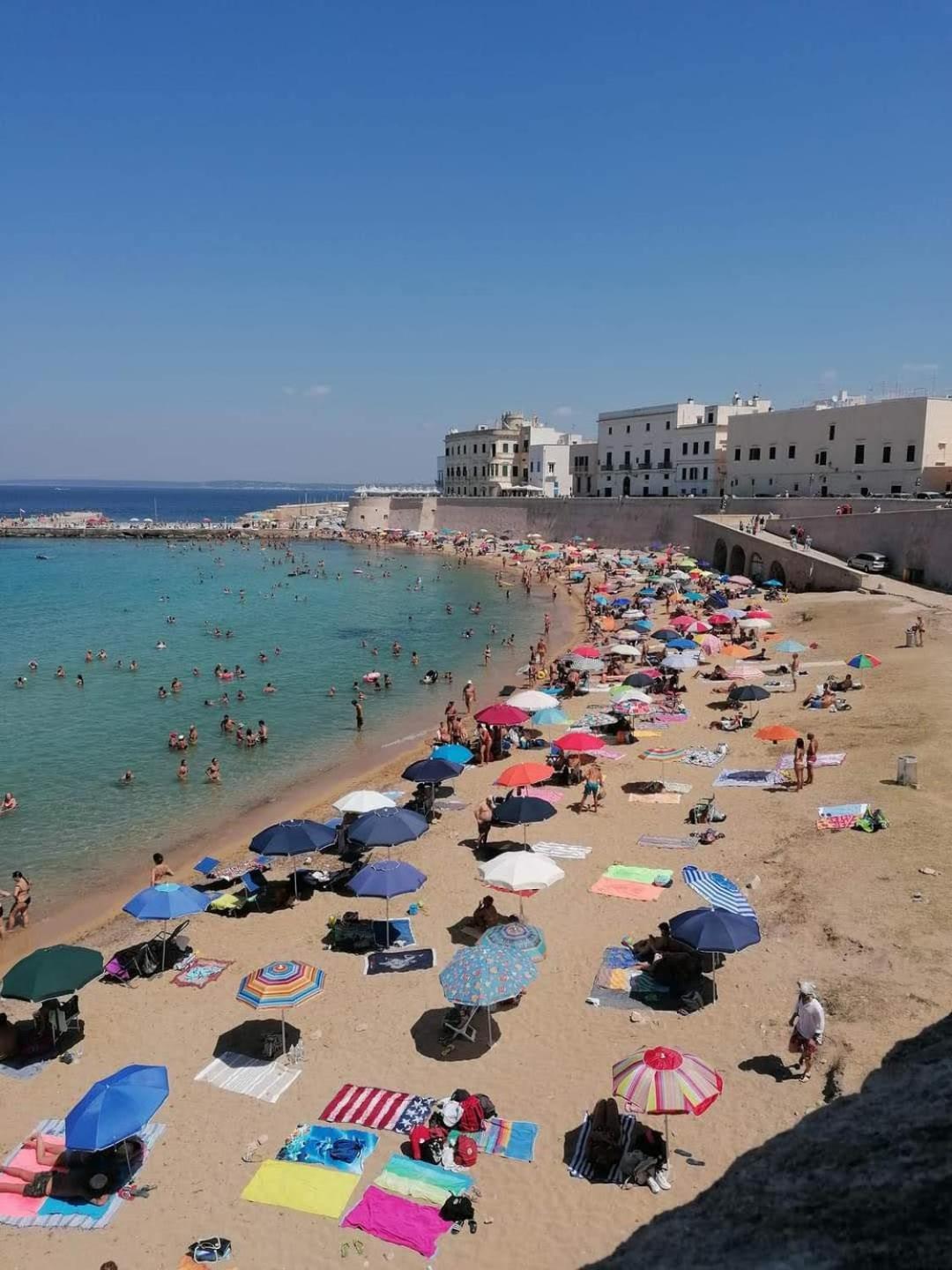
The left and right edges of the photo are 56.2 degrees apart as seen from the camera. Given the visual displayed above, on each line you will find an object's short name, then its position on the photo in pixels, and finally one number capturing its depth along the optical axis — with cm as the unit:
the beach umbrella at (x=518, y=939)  1071
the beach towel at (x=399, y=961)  1231
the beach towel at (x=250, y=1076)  984
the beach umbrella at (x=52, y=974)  1075
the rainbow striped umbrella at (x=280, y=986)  1033
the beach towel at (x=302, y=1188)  817
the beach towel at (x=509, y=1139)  860
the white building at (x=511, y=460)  9188
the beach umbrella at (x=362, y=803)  1590
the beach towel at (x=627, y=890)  1385
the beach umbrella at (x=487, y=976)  981
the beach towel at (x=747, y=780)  1834
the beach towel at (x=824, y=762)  1864
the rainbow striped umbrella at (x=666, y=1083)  804
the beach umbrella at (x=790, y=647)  2664
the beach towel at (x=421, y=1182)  819
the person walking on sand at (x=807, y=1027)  907
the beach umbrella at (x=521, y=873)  1256
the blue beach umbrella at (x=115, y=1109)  822
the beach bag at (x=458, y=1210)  787
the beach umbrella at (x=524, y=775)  1670
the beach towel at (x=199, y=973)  1241
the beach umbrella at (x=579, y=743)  1872
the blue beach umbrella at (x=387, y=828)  1439
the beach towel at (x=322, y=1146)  859
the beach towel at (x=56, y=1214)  824
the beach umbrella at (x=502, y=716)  2070
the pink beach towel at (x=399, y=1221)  771
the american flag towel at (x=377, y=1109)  913
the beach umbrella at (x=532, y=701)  2247
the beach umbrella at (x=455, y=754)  1923
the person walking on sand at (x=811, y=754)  1781
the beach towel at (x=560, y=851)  1564
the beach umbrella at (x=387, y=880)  1271
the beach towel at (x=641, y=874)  1432
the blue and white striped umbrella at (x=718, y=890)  1125
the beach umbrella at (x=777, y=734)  2019
